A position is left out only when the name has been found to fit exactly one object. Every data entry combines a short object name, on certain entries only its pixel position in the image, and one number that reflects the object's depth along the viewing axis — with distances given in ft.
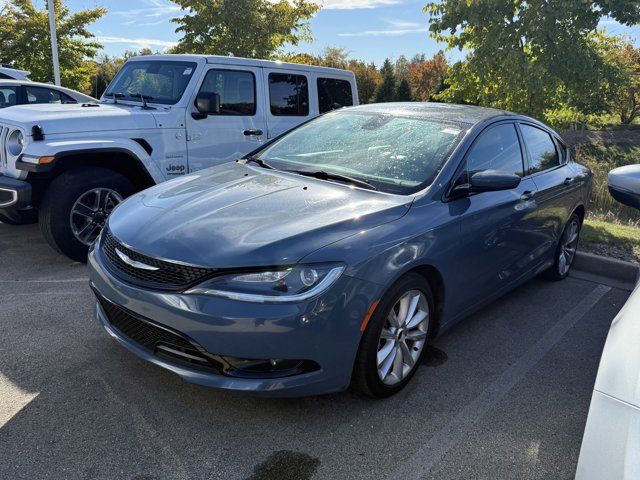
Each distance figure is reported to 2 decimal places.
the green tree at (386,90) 106.73
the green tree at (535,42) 25.02
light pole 46.28
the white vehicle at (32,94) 27.73
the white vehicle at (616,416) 5.11
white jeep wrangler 14.98
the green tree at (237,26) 41.04
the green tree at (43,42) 55.88
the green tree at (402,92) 103.60
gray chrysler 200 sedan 7.86
